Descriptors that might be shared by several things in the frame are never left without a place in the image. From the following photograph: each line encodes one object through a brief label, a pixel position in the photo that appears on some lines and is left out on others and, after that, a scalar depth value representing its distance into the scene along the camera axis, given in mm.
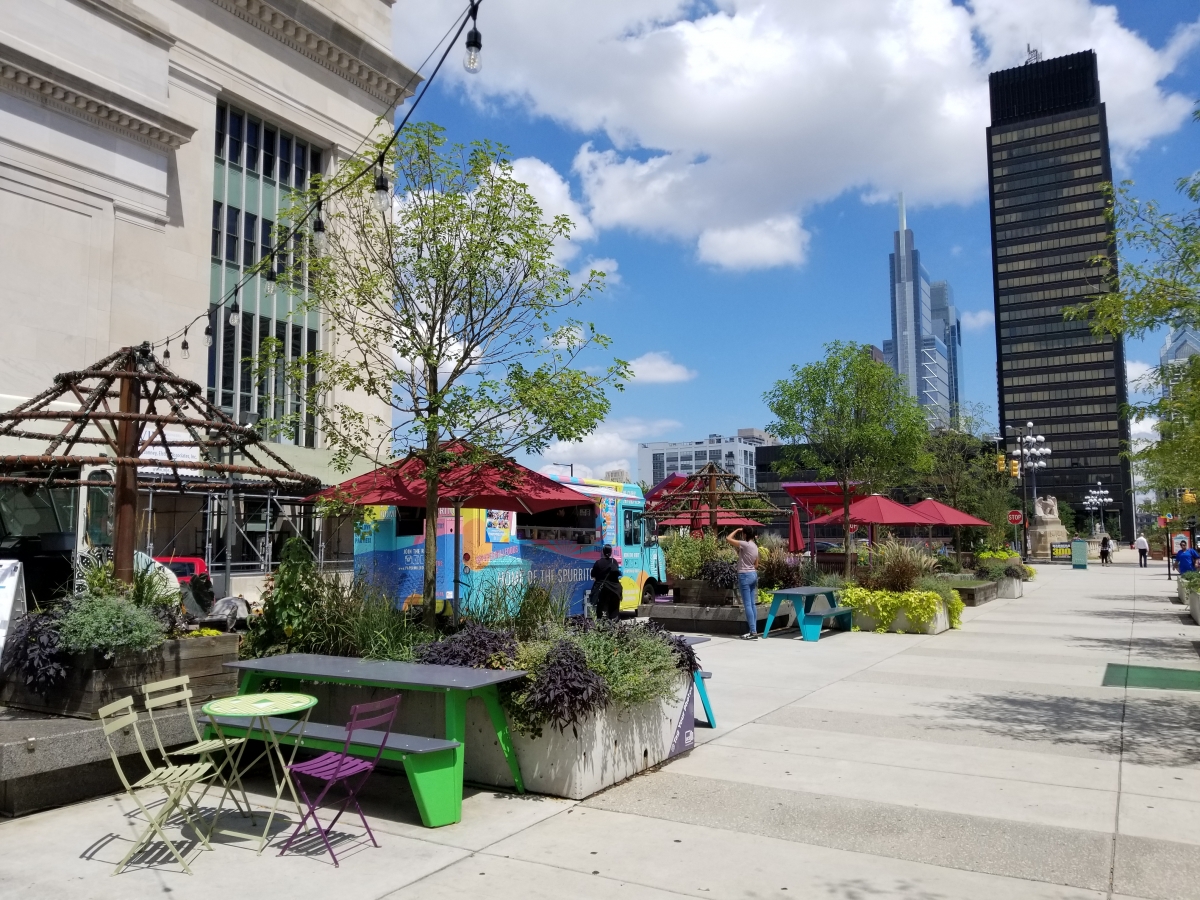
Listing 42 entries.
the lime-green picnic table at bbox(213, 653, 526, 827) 5871
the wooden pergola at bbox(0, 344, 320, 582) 7570
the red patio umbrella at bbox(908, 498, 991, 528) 25391
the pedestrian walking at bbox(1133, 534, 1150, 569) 47812
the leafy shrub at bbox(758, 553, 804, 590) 18094
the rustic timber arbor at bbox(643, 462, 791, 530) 20797
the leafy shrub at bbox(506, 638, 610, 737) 6414
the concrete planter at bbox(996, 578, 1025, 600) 26812
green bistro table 5375
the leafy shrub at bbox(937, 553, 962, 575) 29594
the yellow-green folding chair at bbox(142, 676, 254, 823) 5633
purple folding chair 5371
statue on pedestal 67688
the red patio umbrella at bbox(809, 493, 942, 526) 21562
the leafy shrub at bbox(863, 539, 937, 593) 17391
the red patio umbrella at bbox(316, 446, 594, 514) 9055
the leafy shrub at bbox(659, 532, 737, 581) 18703
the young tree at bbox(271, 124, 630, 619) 8969
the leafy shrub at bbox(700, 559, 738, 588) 17484
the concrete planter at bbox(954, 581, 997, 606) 23969
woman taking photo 15664
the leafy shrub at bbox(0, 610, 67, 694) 6703
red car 20109
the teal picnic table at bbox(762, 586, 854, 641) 15602
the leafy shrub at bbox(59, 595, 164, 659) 6637
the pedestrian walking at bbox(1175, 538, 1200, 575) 27781
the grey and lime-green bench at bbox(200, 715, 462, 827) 5773
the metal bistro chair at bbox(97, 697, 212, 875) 5078
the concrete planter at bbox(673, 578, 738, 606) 17578
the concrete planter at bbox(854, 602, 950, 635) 16812
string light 7070
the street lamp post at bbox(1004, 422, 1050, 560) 52656
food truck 16281
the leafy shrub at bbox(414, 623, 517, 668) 7020
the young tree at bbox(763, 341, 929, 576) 23328
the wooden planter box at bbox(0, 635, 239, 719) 6680
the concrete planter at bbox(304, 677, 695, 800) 6547
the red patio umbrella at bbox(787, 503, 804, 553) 22766
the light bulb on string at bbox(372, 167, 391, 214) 8828
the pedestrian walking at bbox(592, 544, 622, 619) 13219
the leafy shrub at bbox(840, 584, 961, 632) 16656
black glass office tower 149875
